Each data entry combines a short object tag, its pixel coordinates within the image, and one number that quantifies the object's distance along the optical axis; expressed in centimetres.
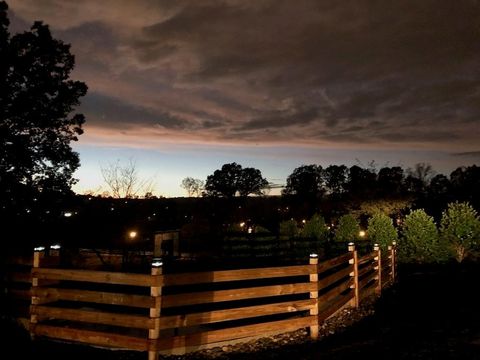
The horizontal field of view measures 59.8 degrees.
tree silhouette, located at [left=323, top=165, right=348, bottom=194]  9318
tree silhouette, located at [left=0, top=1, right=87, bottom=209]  1973
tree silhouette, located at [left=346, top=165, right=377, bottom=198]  3381
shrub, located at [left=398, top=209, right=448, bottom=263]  2058
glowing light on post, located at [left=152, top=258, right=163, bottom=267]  586
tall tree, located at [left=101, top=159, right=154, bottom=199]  3216
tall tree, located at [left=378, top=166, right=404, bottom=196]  3344
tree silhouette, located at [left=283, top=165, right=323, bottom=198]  8412
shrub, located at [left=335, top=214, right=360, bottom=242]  2389
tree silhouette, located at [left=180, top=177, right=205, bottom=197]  8369
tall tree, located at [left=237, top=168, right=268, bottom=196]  9556
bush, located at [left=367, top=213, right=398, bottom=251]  2175
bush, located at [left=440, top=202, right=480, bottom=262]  2011
